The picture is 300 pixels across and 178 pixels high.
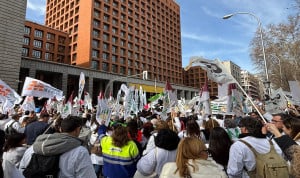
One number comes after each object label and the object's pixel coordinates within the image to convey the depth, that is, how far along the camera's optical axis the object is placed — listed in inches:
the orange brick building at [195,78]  3714.6
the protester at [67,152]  99.6
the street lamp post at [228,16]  725.3
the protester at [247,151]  111.1
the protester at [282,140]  115.9
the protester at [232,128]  217.8
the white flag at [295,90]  391.9
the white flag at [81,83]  517.9
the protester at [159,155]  124.6
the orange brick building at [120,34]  1941.4
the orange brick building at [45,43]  1989.4
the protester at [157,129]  150.8
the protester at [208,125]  214.4
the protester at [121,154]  146.2
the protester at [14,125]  259.0
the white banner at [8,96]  317.7
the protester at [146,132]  199.9
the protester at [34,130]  213.8
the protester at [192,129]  176.3
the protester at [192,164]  84.4
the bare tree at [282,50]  818.8
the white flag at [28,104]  487.5
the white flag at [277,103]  429.7
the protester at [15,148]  141.1
